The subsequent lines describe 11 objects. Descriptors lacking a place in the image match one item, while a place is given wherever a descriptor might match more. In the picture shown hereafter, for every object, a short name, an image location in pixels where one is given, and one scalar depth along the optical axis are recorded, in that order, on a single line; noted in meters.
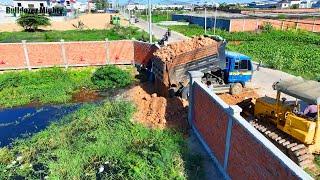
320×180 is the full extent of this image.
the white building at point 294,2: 84.08
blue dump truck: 10.97
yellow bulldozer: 6.29
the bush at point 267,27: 29.57
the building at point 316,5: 82.94
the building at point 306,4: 82.14
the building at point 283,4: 80.69
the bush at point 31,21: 31.56
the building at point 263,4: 86.99
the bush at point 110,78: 14.84
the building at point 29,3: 55.85
